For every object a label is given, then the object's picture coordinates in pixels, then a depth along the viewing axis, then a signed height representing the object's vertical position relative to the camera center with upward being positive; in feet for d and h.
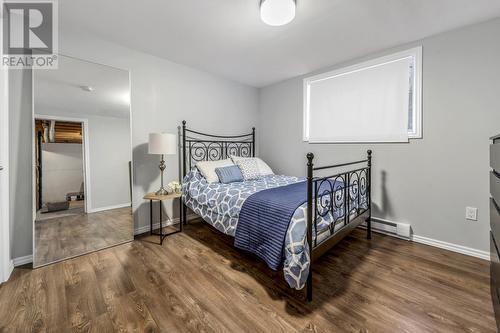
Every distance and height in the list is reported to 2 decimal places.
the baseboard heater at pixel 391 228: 8.38 -2.59
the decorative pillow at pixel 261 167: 10.93 -0.14
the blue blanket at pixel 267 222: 5.31 -1.58
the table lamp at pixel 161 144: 8.39 +0.82
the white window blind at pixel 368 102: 8.36 +2.81
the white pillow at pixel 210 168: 9.33 -0.17
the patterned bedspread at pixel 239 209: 4.85 -1.50
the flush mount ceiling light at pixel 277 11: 5.86 +4.37
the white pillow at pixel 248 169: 10.20 -0.23
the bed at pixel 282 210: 5.09 -1.41
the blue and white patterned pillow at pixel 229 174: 9.37 -0.45
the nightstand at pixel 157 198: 8.24 -1.57
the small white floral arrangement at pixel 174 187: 8.97 -0.96
